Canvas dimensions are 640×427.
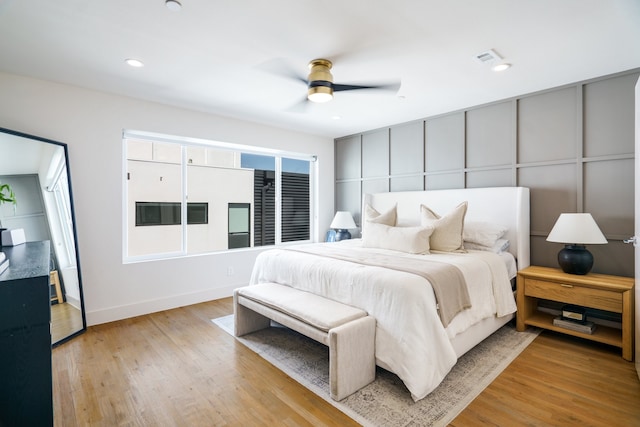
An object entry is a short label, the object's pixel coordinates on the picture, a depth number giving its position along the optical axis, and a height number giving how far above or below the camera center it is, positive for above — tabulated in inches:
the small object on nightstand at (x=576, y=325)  106.3 -41.5
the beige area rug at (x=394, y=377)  72.9 -48.3
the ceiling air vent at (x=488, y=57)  97.2 +49.9
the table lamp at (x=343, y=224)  196.5 -8.7
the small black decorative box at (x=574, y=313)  109.2 -37.9
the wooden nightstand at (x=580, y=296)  95.9 -30.2
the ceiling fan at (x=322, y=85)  94.3 +39.9
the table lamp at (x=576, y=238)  104.2 -10.2
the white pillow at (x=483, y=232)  126.9 -9.9
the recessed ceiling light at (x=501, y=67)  106.0 +50.0
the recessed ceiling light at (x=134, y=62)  102.2 +50.9
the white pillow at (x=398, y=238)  124.2 -12.1
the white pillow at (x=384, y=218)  151.2 -4.1
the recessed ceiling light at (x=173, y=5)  72.6 +49.9
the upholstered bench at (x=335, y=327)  77.4 -32.4
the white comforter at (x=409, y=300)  77.0 -27.0
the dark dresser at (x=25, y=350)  53.1 -24.4
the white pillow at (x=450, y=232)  126.1 -9.4
